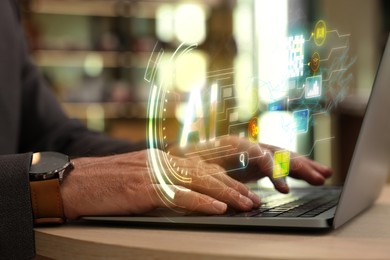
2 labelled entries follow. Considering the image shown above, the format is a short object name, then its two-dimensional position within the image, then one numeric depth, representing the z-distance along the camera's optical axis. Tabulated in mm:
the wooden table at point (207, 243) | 542
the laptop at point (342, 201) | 627
